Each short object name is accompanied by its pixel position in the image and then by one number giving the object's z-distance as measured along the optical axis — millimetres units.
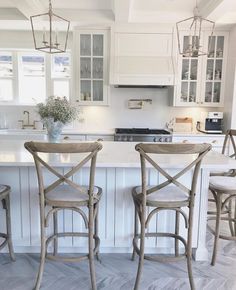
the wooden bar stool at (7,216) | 2274
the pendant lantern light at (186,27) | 4289
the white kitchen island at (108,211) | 2475
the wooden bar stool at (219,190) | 2445
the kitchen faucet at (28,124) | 5012
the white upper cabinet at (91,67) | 4500
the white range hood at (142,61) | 4438
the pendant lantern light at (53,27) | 4146
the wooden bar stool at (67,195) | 1855
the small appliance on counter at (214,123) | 4648
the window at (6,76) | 5082
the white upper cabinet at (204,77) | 4578
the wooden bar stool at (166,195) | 1858
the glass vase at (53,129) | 2719
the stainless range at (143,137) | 4465
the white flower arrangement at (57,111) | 2678
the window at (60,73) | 5152
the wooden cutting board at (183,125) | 4980
